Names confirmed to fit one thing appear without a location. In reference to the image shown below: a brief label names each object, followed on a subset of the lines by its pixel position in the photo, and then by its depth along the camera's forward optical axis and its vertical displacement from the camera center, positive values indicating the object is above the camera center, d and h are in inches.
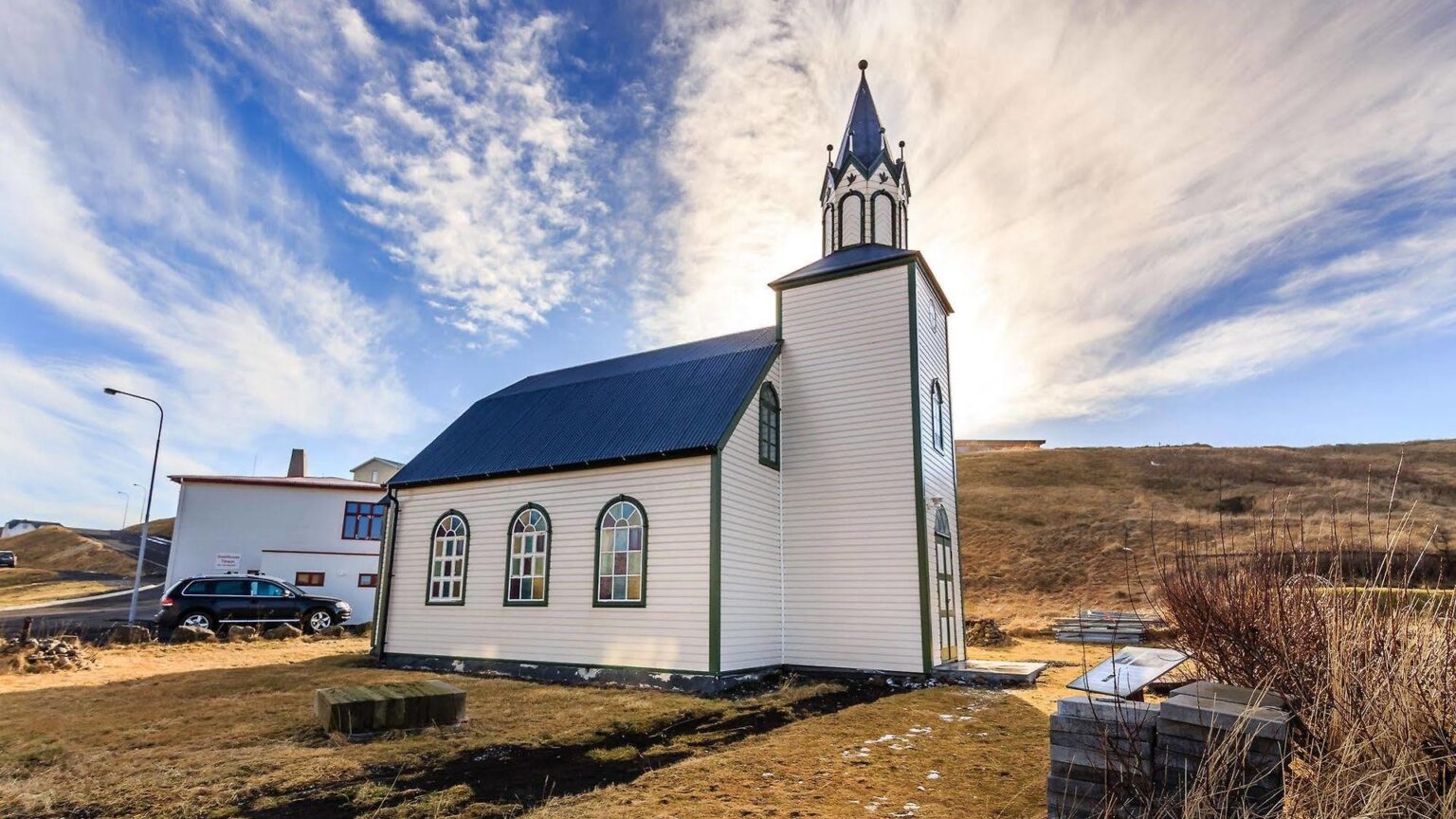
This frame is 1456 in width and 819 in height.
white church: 516.4 +35.3
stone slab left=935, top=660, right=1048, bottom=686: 508.1 -73.3
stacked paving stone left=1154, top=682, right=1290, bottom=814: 155.9 -37.5
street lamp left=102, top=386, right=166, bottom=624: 883.7 +44.5
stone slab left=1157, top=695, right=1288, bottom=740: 157.4 -32.3
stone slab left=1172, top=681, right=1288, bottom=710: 175.0 -30.0
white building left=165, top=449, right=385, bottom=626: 1031.0 +40.7
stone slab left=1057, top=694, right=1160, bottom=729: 182.7 -36.3
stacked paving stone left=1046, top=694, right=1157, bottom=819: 180.2 -46.0
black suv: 771.4 -46.1
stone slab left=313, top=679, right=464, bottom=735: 335.6 -65.4
